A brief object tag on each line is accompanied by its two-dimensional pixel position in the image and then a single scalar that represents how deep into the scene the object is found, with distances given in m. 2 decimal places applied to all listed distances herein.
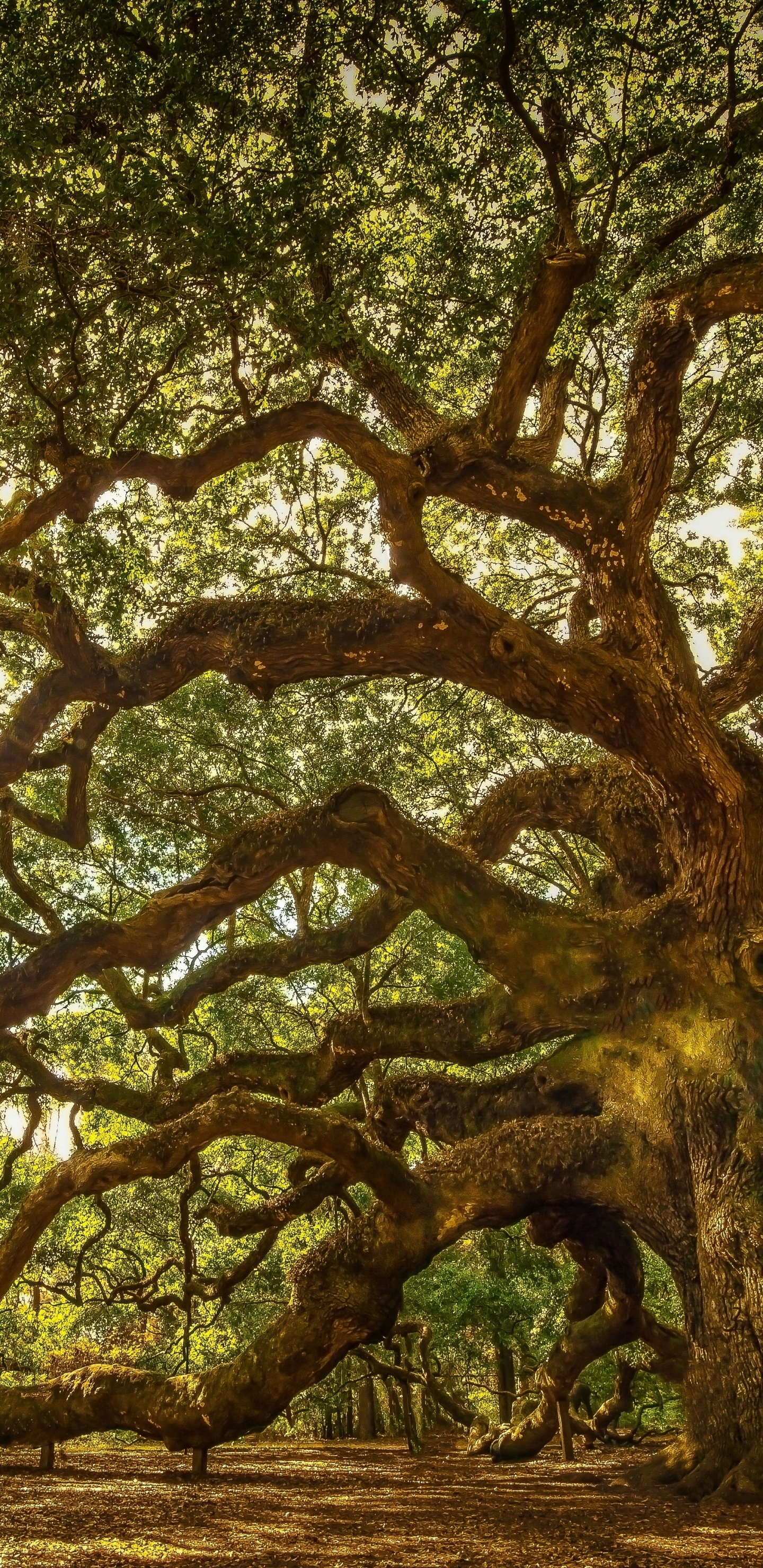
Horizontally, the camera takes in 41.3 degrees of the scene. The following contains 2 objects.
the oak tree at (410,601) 6.77
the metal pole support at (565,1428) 12.19
